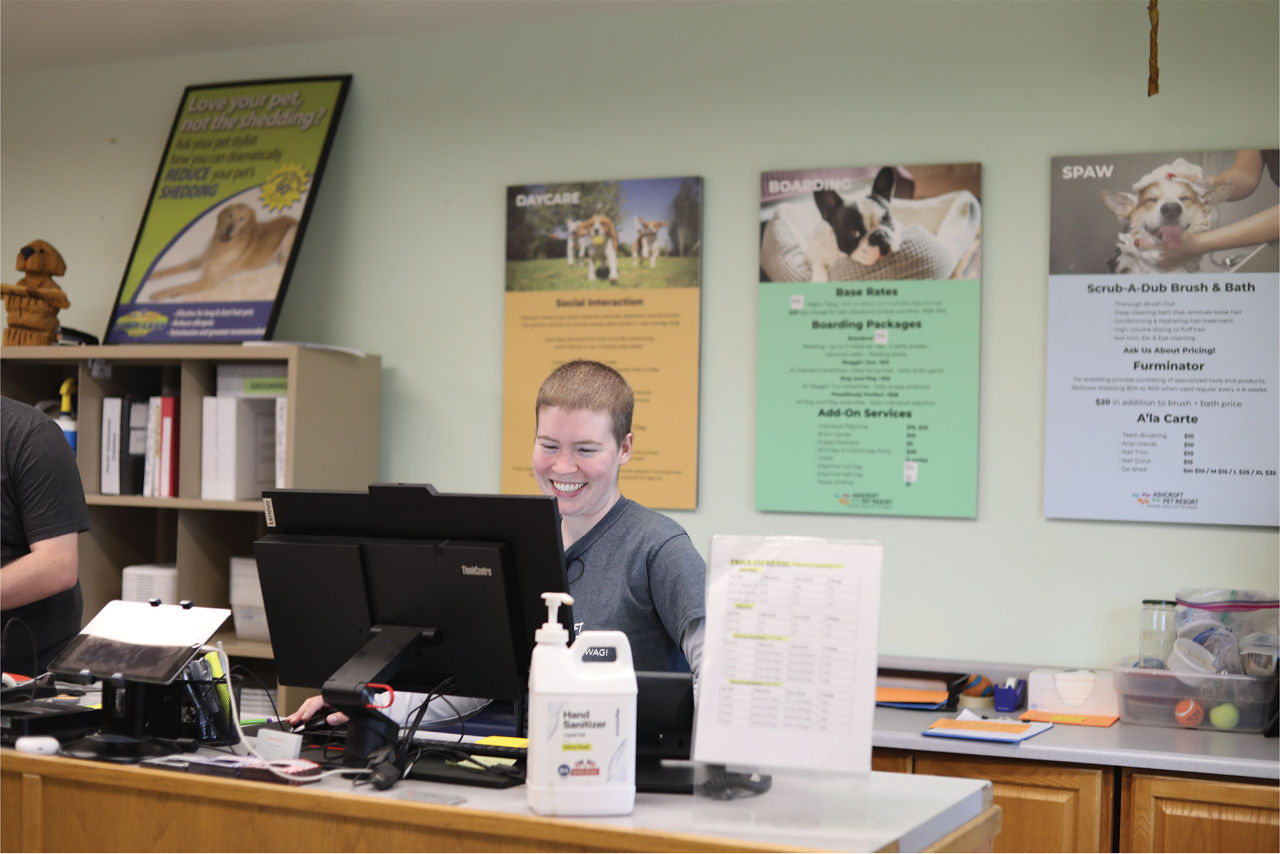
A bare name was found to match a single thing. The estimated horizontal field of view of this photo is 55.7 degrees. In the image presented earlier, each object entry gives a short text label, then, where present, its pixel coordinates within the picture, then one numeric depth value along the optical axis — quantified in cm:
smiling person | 186
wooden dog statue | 343
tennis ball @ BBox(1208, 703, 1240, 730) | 255
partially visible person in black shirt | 228
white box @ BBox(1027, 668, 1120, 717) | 272
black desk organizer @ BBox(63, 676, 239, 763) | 160
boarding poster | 298
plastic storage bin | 253
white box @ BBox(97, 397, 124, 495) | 337
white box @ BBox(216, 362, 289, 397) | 324
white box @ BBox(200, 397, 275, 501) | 323
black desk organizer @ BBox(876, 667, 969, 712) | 278
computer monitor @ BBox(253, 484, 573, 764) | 153
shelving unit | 318
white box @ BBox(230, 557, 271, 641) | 327
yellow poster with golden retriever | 346
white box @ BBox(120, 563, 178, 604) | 336
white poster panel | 277
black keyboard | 157
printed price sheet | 131
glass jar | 274
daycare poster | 321
